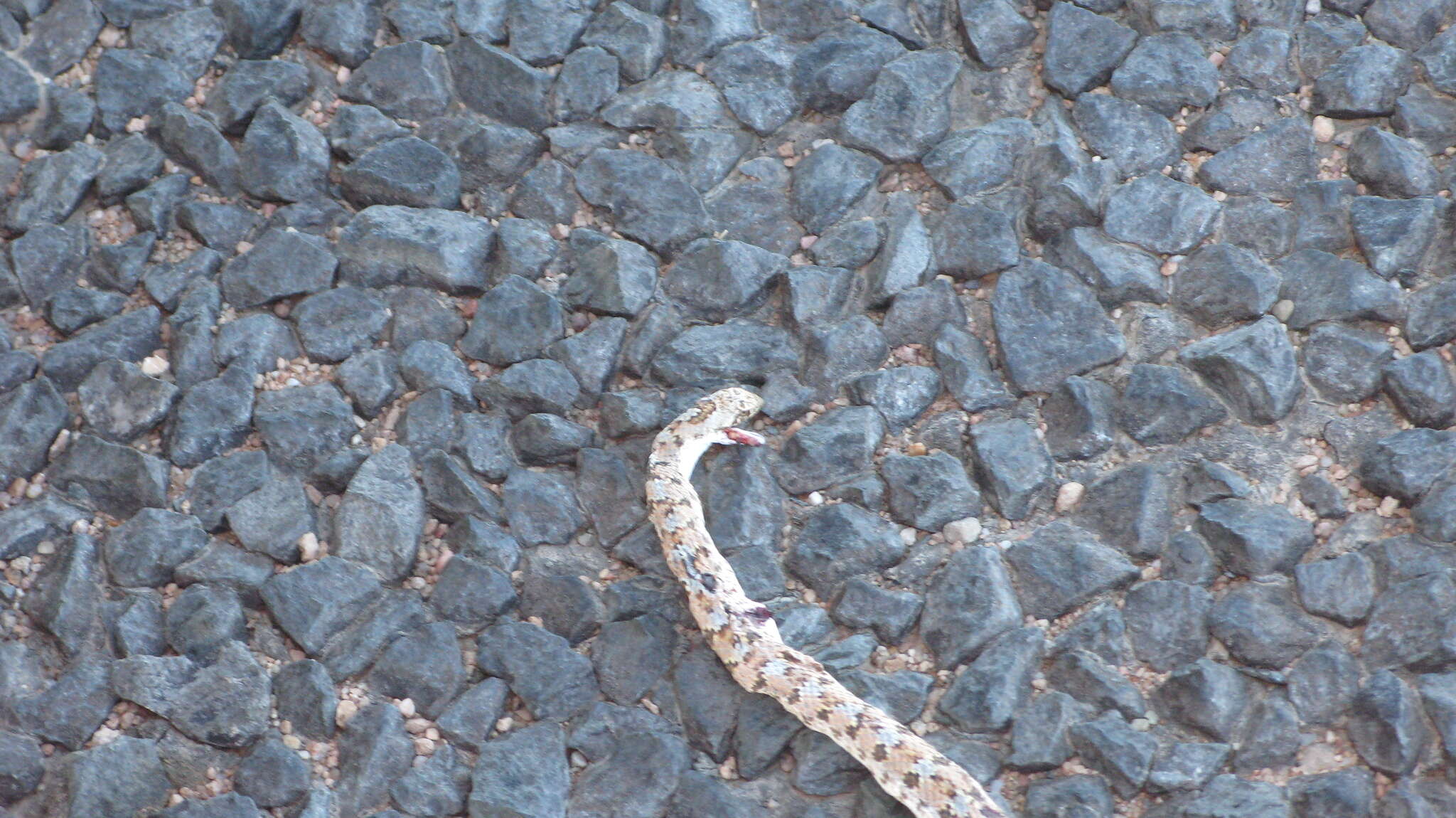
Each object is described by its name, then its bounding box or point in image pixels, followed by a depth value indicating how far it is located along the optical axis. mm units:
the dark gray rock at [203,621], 4586
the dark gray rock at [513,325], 5293
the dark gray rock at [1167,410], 4926
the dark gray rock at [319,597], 4609
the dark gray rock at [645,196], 5566
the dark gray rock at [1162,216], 5336
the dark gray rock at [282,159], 5617
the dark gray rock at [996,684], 4379
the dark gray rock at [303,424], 5027
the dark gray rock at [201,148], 5645
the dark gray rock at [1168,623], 4477
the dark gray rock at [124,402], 5055
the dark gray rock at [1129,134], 5562
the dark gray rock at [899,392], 5105
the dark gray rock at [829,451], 4992
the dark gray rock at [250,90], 5754
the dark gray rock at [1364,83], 5551
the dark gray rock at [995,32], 5863
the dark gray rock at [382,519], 4793
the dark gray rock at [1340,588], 4473
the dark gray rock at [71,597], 4594
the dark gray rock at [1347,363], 4938
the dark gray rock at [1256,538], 4578
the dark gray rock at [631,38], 5938
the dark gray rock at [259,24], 5926
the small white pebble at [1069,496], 4859
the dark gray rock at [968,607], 4543
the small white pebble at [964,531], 4797
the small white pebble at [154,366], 5227
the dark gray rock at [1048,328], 5117
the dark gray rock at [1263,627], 4422
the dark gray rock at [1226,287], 5137
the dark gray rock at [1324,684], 4320
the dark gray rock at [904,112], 5691
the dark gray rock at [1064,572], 4617
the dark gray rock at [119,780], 4270
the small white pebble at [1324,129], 5562
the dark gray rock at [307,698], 4457
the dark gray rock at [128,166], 5617
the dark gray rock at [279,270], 5363
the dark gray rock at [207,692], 4418
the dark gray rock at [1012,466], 4840
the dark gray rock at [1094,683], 4363
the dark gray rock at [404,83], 5863
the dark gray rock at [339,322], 5285
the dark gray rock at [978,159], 5574
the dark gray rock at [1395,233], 5164
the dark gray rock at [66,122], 5754
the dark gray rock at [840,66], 5832
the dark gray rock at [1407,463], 4645
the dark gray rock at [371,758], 4316
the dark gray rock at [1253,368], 4895
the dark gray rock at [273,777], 4309
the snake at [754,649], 4137
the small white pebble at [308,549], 4812
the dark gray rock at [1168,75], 5668
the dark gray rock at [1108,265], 5230
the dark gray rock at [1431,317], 4977
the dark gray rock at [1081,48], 5766
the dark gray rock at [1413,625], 4348
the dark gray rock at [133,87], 5812
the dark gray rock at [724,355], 5238
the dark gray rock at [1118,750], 4207
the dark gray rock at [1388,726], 4168
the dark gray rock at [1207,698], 4297
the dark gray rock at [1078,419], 4938
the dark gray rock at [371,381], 5145
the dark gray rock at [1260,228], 5309
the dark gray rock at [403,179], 5629
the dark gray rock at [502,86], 5844
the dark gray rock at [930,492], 4852
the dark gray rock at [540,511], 4910
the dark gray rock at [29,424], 4988
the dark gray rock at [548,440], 5055
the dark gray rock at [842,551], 4758
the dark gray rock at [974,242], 5363
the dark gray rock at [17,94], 5785
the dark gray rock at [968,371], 5105
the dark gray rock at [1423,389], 4812
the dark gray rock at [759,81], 5828
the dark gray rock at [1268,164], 5461
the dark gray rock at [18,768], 4316
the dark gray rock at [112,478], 4887
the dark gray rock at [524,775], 4301
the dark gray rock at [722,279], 5383
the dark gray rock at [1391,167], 5332
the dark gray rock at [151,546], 4734
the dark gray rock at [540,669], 4527
